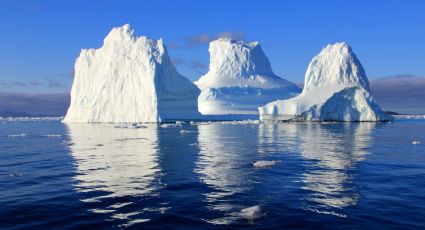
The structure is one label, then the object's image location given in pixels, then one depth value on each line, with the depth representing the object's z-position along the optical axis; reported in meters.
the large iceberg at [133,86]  66.81
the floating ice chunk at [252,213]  8.90
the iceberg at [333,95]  64.62
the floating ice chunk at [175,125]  57.05
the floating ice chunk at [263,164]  16.56
